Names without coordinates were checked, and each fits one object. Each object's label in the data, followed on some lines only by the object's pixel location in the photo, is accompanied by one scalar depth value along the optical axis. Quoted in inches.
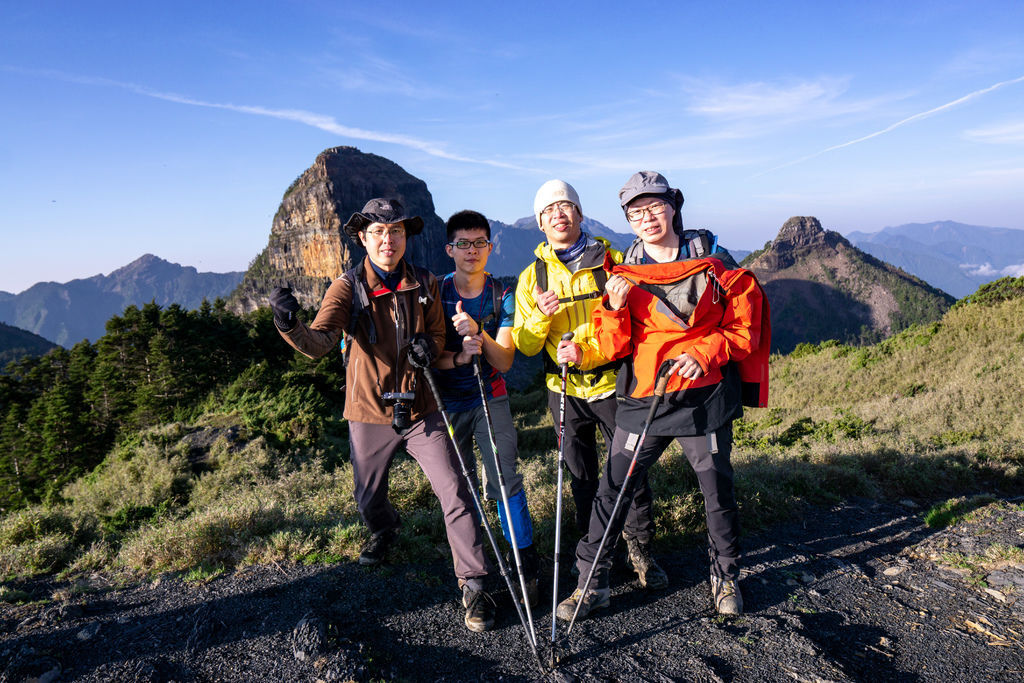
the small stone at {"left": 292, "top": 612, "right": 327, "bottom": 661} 126.9
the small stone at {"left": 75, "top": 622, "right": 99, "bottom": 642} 133.5
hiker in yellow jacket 147.4
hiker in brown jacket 146.4
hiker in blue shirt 157.8
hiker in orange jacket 134.6
